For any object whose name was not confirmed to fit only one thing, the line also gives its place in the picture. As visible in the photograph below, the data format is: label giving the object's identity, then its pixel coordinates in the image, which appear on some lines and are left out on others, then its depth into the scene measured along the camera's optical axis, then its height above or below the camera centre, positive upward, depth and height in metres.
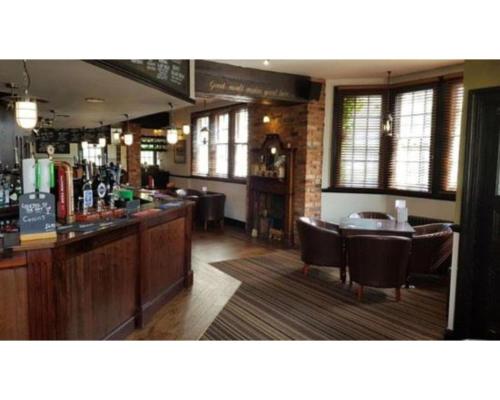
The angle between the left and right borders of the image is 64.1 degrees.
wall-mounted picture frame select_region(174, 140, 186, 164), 10.86 +0.15
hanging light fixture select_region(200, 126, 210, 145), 9.57 +0.55
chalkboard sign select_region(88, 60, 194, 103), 3.25 +0.81
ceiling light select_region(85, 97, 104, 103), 4.99 +0.72
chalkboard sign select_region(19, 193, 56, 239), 2.44 -0.36
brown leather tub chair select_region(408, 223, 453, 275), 4.80 -1.10
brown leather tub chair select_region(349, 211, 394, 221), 6.08 -0.83
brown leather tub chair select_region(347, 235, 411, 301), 4.20 -1.06
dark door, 3.10 -0.51
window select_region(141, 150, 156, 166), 12.43 -0.04
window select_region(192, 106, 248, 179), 8.62 +0.33
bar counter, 2.36 -0.90
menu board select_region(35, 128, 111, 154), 11.05 +0.53
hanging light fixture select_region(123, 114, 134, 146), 8.48 +0.39
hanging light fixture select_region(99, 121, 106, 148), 8.93 +0.30
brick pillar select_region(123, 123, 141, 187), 10.20 -0.04
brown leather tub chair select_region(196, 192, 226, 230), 8.61 -1.07
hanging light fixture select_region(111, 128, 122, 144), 10.31 +0.56
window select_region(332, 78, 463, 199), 5.84 +0.33
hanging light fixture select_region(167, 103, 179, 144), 5.94 +0.34
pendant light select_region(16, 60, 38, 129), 3.09 +0.32
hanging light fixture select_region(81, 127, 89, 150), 11.47 +0.59
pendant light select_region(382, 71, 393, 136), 6.00 +0.66
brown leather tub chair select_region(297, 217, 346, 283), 4.94 -1.09
